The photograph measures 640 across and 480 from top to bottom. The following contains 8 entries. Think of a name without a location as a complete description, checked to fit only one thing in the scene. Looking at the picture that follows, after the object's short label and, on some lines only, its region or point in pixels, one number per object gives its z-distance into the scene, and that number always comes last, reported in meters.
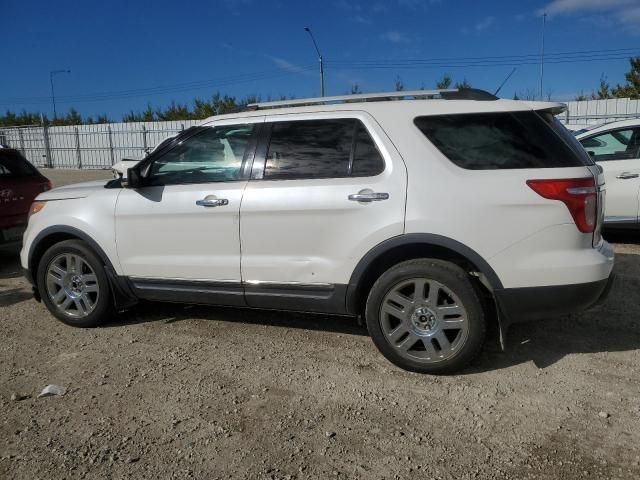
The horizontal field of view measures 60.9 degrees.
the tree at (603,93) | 27.16
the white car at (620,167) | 6.70
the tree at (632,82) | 24.75
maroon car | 6.61
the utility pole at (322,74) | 25.37
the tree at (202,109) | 34.34
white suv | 3.28
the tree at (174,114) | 36.53
